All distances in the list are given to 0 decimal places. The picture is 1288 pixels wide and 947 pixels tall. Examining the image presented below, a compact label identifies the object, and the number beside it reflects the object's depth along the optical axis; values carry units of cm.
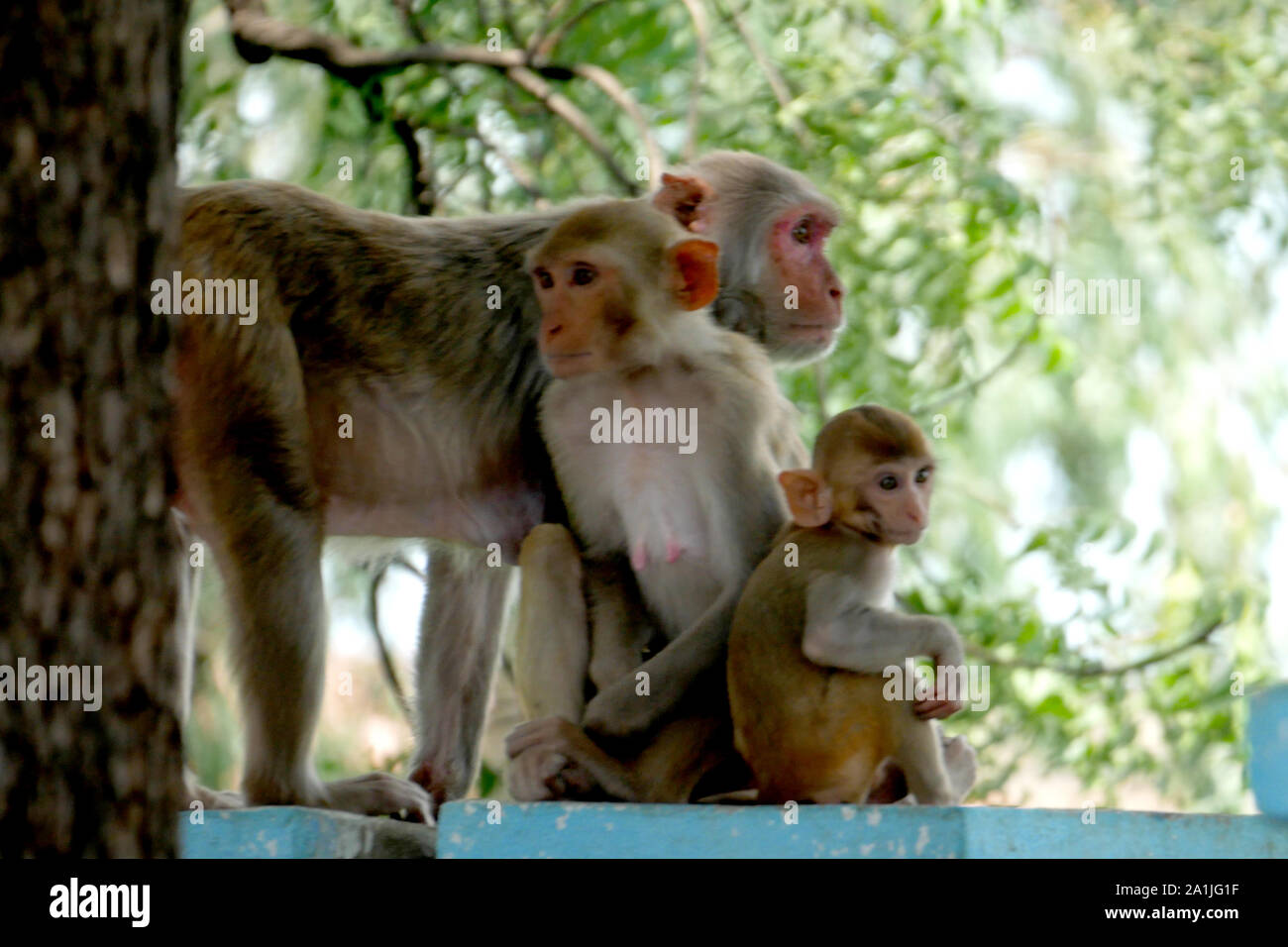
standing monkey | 325
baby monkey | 292
